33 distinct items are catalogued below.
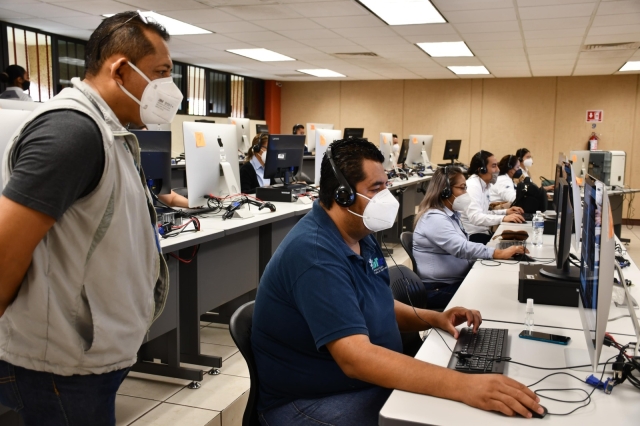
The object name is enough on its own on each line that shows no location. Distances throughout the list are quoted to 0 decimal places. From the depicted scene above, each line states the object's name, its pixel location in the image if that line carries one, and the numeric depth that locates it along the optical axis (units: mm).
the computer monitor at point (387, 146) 6775
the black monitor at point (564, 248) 2187
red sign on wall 10336
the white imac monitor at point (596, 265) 1254
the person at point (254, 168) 5109
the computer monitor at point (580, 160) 6244
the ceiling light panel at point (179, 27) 6271
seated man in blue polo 1281
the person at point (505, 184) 5723
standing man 1036
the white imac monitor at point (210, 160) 3195
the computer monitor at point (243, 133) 6977
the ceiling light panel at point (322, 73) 10384
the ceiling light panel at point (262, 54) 8288
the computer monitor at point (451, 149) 8766
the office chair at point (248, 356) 1485
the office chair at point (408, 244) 3227
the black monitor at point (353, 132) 8578
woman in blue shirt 3000
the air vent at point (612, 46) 7043
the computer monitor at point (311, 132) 7885
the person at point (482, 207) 4367
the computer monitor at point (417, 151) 8398
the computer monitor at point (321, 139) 4607
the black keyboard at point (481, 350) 1429
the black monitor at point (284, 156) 4218
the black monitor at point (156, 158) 2869
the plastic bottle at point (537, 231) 3399
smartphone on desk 1674
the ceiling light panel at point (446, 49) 7434
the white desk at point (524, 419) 1167
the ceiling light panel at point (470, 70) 9672
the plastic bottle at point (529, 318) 1797
